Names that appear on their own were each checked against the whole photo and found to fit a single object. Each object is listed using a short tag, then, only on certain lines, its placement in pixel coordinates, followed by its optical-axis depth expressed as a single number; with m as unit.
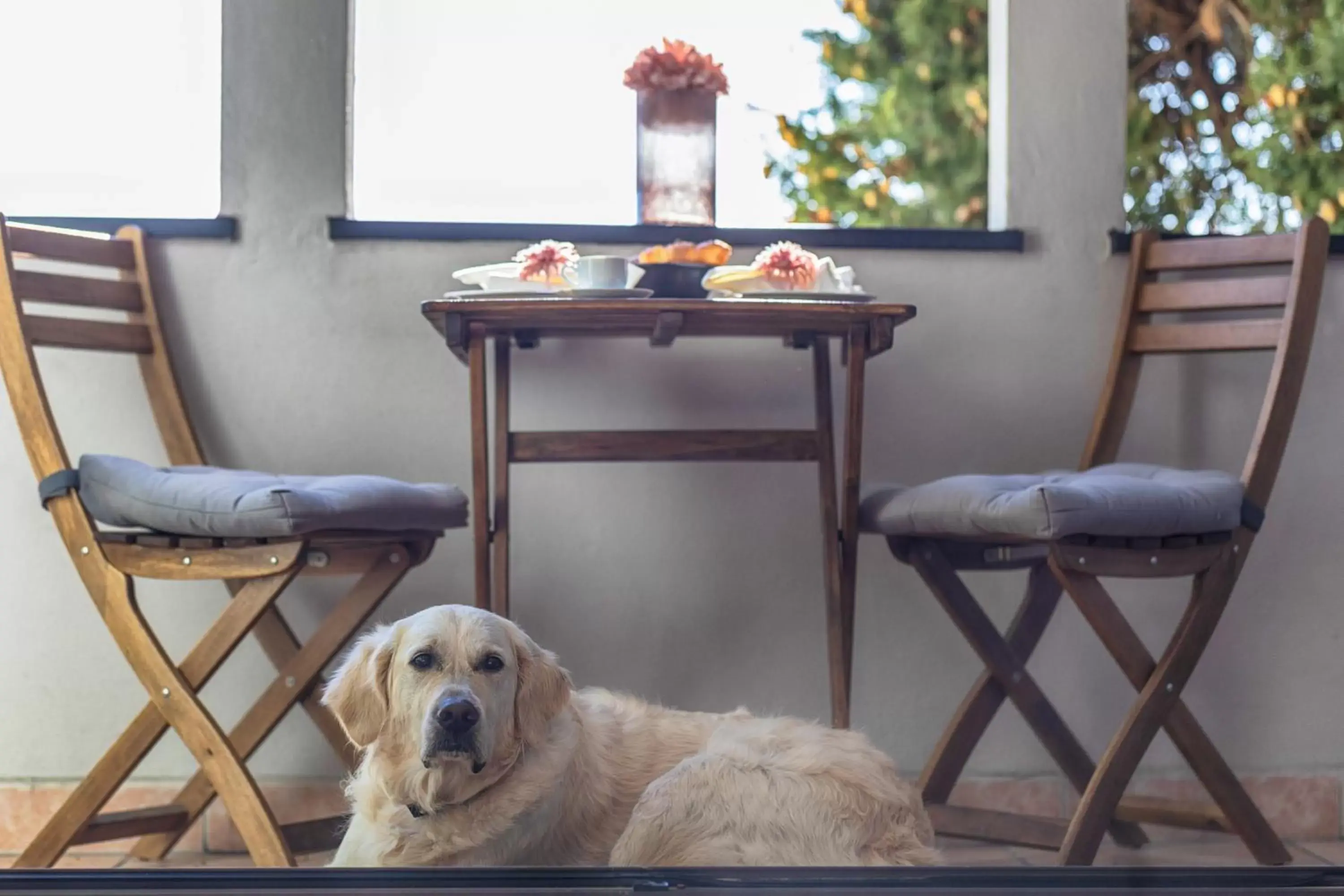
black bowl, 2.47
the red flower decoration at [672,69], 2.67
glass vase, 2.68
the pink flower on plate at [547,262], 2.38
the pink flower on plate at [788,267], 2.41
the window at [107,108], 3.05
